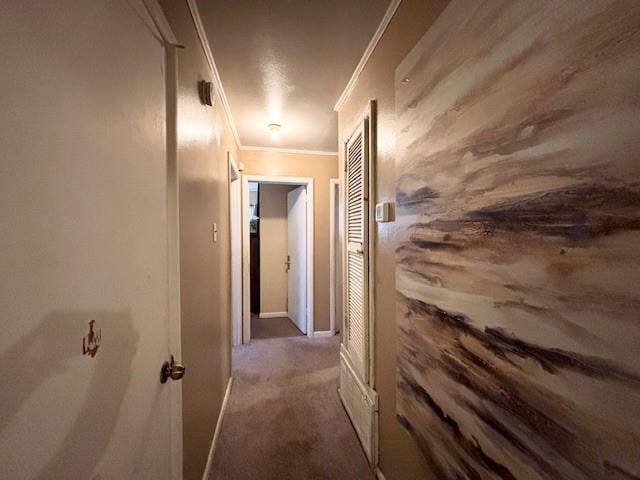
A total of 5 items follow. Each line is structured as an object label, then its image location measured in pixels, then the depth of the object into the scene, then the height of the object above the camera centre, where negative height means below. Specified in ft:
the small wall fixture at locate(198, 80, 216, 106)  4.94 +2.48
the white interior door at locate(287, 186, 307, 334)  12.65 -0.72
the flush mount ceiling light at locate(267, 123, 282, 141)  9.09 +3.42
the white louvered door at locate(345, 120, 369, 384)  5.75 -0.25
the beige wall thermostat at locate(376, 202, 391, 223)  4.73 +0.43
